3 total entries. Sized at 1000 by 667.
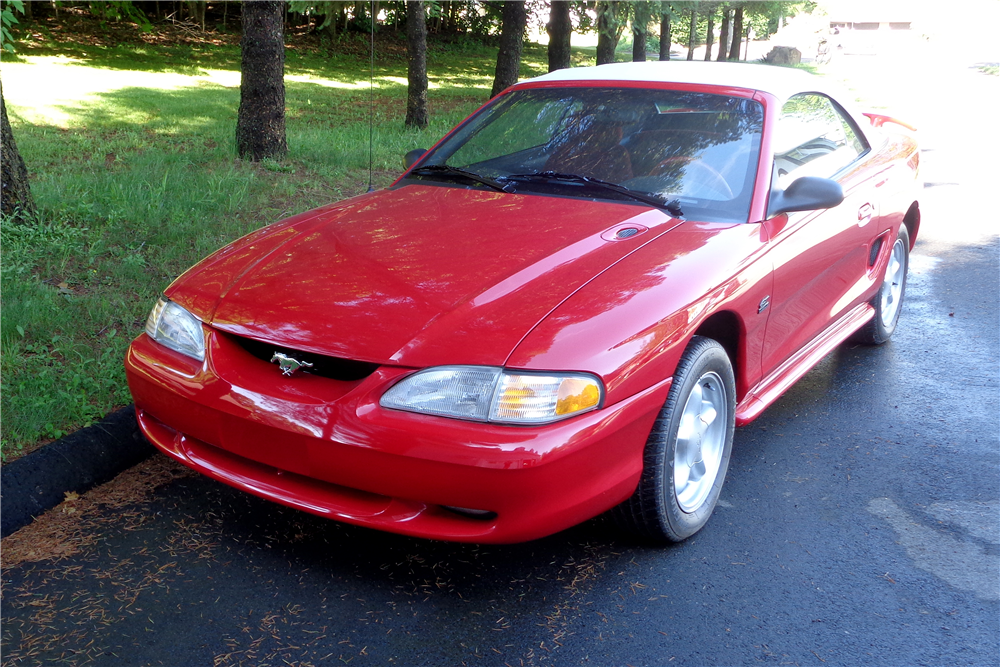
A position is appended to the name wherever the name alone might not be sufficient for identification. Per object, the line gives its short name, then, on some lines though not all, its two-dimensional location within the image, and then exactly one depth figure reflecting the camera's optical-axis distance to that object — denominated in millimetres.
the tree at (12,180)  5352
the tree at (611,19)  15328
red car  2568
